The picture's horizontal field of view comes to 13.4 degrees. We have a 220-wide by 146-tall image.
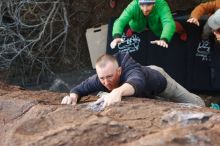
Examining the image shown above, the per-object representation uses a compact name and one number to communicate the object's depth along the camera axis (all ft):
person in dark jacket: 13.65
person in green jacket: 19.81
